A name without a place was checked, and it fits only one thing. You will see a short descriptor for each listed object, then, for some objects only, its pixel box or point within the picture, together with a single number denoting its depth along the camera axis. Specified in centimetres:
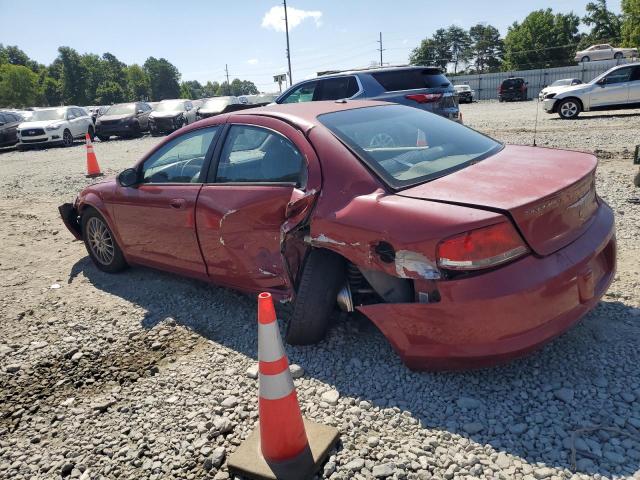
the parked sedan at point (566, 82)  2858
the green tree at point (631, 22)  4359
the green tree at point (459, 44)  9606
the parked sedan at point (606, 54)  4247
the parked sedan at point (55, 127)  1930
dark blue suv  830
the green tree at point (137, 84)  10275
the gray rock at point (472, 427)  232
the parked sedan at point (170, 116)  2058
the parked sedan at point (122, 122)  2097
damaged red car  233
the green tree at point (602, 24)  6944
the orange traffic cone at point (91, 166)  1110
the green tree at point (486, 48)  9206
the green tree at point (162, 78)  11339
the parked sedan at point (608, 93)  1534
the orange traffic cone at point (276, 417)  216
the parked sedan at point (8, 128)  2022
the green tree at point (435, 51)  9031
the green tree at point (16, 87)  6838
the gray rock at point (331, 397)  264
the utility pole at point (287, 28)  4409
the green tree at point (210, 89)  15170
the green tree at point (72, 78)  8441
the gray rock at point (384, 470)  212
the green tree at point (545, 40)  7338
